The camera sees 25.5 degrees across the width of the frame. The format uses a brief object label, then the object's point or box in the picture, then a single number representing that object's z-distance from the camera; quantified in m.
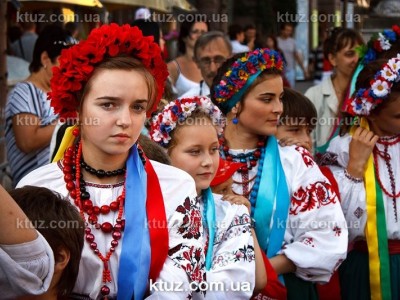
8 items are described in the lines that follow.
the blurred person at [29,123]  6.19
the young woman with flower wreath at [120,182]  3.23
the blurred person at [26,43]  11.75
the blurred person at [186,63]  8.19
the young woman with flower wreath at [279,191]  4.57
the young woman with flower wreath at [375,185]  5.11
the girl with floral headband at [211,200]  3.76
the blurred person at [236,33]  14.12
